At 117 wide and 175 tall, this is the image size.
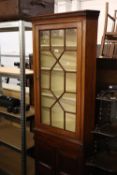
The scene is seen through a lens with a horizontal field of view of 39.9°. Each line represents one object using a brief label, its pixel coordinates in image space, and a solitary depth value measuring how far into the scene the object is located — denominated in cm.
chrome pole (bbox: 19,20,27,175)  147
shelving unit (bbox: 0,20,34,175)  149
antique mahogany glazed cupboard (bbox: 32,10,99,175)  122
